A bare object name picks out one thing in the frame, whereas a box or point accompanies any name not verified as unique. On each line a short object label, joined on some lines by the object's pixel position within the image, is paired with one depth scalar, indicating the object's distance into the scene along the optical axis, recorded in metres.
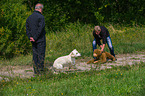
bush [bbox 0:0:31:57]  17.73
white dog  11.33
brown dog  13.96
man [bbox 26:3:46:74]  10.89
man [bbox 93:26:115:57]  13.79
